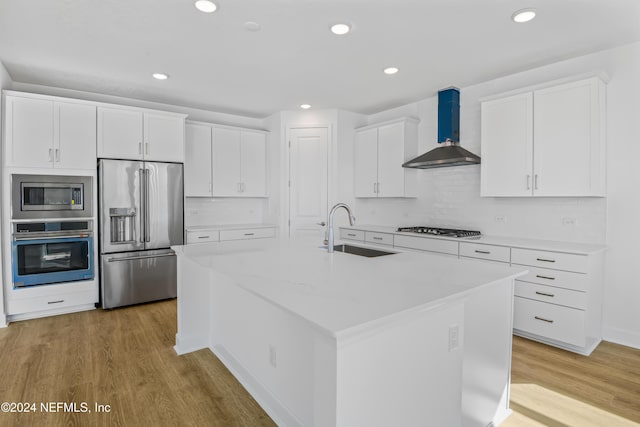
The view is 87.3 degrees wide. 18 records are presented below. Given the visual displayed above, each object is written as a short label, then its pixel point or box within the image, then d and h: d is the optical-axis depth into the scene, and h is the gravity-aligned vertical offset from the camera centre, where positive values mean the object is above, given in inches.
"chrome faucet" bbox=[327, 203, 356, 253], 96.5 -7.3
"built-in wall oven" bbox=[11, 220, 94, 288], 135.3 -18.2
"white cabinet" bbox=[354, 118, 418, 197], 178.5 +28.6
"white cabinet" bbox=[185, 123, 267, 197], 187.0 +27.8
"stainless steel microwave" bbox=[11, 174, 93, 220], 134.6 +5.3
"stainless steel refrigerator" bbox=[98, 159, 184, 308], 150.7 -9.3
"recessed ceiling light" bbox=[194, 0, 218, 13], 89.3 +55.1
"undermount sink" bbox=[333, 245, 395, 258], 104.2 -13.6
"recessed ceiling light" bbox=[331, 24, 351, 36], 101.7 +55.6
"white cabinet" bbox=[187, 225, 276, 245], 177.6 -13.4
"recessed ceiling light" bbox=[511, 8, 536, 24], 93.5 +55.2
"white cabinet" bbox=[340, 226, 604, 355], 107.8 -27.9
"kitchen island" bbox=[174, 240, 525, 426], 46.2 -22.4
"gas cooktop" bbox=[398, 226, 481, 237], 146.2 -10.4
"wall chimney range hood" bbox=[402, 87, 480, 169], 148.9 +35.6
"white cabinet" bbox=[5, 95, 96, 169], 133.6 +31.8
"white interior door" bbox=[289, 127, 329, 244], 199.0 +16.7
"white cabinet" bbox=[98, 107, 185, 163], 152.2 +35.5
